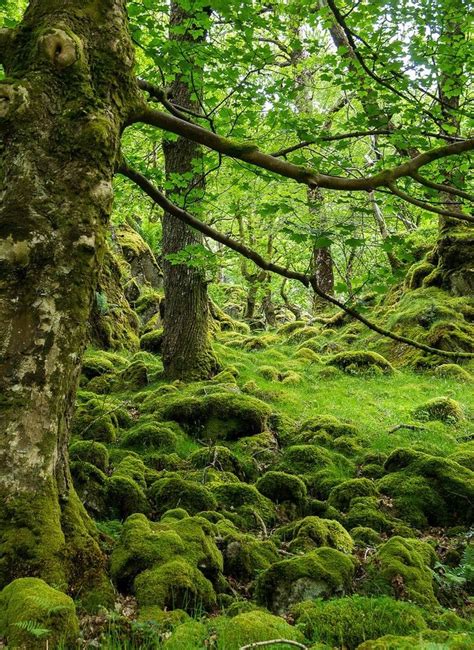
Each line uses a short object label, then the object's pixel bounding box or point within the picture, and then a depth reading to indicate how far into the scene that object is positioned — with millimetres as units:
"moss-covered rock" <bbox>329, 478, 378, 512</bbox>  5717
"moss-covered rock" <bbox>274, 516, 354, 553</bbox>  4418
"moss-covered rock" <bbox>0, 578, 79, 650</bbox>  2242
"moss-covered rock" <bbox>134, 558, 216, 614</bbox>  3141
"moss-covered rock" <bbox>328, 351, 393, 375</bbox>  12359
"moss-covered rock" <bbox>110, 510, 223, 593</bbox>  3340
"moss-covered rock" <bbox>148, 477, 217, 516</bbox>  4897
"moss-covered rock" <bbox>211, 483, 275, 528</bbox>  5082
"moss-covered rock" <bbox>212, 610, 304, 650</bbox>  2590
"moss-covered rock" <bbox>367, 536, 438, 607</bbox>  3787
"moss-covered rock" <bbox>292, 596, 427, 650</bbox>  2930
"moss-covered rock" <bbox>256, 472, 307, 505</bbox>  5645
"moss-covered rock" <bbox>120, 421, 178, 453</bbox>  6680
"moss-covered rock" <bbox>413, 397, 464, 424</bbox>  9125
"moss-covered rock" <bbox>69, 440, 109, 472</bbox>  5359
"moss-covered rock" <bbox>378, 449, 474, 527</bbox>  5727
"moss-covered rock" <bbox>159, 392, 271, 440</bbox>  7445
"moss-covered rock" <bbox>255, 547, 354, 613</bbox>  3561
